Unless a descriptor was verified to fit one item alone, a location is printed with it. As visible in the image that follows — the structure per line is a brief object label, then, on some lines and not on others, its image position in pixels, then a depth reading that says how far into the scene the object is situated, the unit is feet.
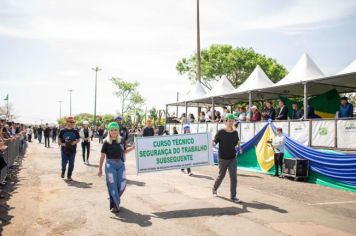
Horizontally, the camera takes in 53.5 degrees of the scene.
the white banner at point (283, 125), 49.95
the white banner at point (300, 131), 47.24
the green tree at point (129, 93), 232.12
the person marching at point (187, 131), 45.67
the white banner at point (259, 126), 53.62
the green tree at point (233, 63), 153.79
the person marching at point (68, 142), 39.75
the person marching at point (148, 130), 45.28
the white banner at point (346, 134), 40.39
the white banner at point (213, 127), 65.92
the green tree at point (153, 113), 202.82
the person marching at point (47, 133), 105.09
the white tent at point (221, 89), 74.92
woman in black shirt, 24.27
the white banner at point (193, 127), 73.18
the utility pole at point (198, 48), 106.07
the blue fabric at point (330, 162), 36.35
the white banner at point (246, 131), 56.59
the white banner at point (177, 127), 81.41
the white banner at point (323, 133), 43.37
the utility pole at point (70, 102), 335.86
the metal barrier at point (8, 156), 34.61
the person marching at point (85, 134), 56.29
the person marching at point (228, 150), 28.73
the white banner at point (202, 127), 69.28
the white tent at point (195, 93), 85.16
